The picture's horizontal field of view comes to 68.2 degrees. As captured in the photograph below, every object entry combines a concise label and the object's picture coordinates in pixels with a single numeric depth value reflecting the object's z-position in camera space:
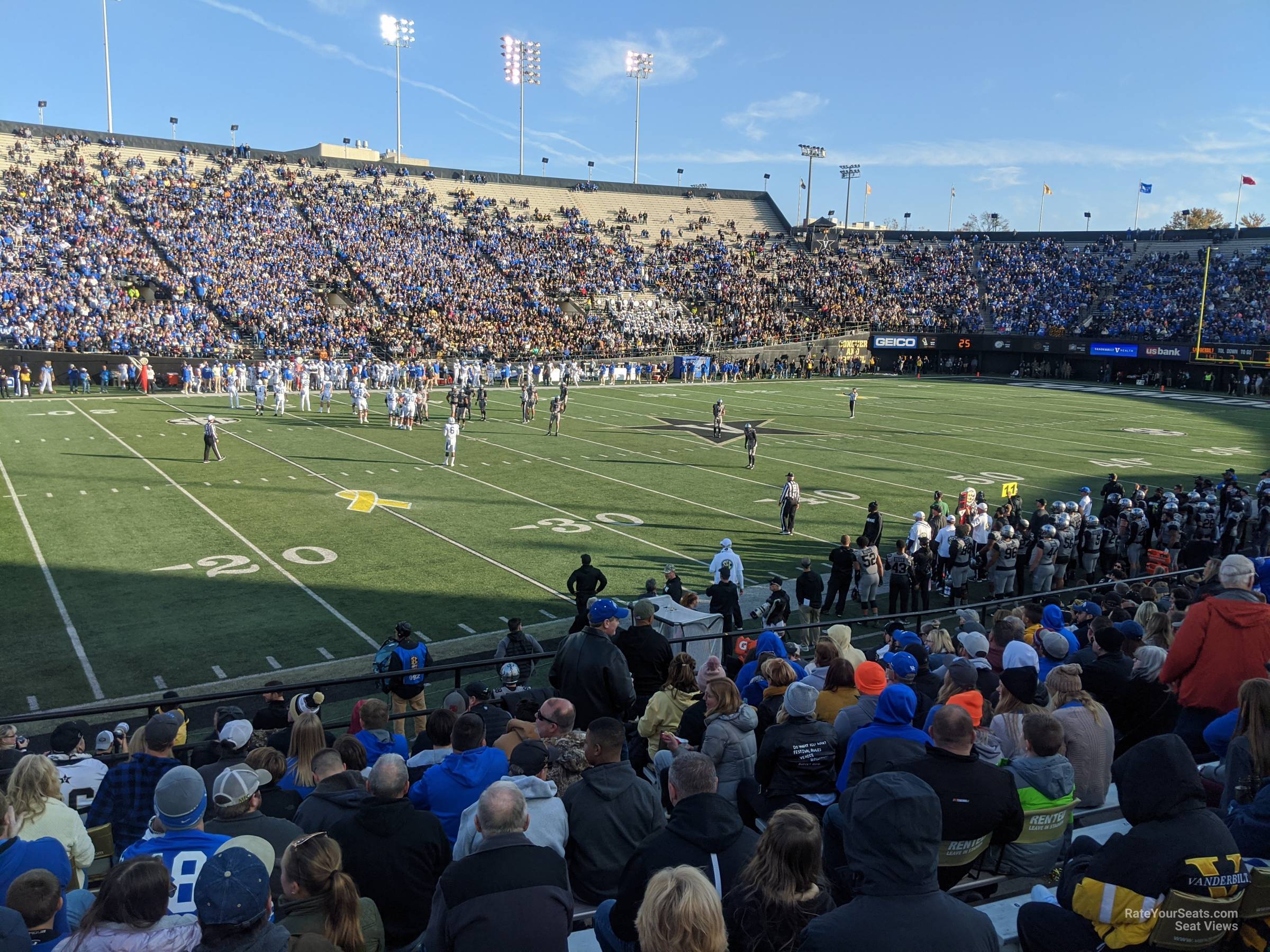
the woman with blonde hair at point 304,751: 5.59
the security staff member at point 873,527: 16.20
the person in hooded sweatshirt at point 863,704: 5.56
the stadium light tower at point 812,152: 95.44
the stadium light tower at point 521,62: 85.81
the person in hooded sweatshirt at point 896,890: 2.90
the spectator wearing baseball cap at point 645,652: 8.41
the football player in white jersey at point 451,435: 25.47
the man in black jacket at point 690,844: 3.62
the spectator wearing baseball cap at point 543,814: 4.25
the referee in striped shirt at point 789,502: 19.17
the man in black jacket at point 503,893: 3.45
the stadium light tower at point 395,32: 76.81
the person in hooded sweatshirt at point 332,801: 4.45
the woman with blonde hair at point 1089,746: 5.41
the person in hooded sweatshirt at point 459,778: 5.04
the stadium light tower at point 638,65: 87.56
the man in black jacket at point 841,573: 14.65
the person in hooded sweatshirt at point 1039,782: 4.66
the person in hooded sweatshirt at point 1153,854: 3.49
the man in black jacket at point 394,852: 4.20
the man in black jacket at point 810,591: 13.63
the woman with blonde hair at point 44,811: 4.61
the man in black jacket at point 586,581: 12.15
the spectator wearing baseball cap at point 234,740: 6.30
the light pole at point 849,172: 102.75
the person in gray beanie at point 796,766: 4.97
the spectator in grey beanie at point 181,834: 3.96
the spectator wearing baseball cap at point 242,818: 4.25
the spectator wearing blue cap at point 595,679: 7.27
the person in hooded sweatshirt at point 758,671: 7.23
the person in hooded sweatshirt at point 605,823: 4.45
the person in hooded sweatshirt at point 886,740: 4.77
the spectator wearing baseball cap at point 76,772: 6.30
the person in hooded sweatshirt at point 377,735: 6.15
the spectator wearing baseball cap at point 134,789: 5.55
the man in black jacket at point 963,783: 4.19
